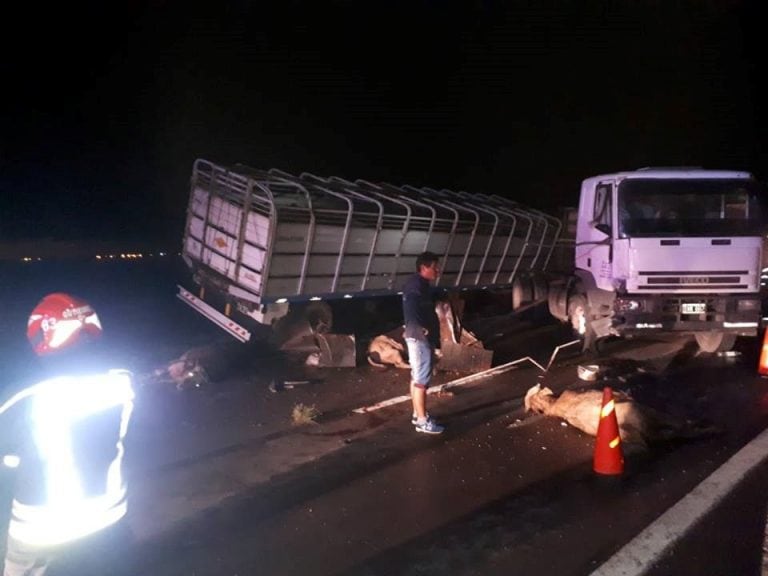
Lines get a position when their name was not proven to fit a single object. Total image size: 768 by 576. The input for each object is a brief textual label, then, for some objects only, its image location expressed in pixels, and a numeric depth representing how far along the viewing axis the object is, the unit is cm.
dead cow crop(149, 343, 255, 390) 891
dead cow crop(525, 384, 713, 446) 663
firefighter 272
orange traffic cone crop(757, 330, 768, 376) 931
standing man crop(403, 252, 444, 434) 698
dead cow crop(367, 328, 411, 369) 998
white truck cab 986
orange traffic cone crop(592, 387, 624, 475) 585
